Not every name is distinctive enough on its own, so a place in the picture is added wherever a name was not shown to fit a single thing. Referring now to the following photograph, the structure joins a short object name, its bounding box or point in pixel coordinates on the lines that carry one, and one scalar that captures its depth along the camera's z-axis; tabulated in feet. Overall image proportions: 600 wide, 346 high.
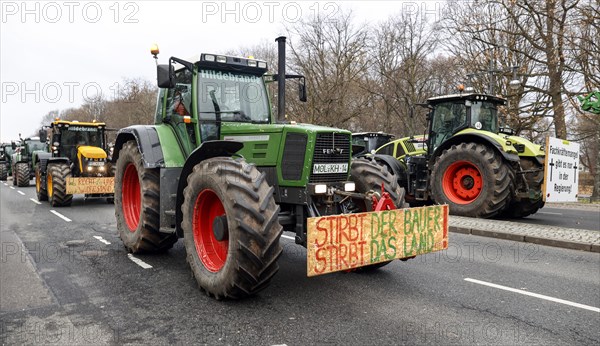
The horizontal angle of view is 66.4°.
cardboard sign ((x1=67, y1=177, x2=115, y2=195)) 39.86
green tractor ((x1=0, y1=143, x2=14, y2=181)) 104.23
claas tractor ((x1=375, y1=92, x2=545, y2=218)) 30.50
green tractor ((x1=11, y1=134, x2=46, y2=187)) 68.44
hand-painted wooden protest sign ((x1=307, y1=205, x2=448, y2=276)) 12.46
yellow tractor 40.27
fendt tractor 12.96
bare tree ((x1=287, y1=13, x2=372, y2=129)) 100.63
